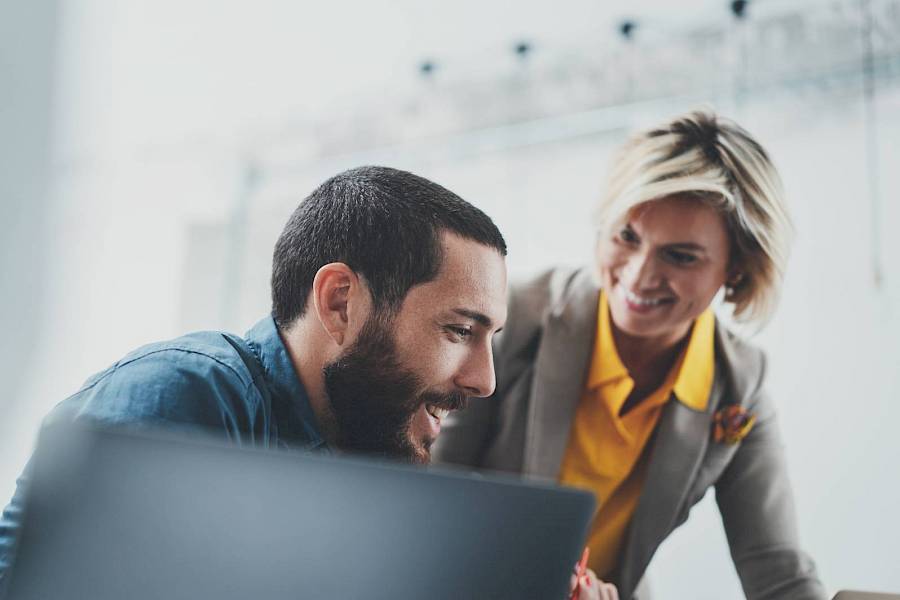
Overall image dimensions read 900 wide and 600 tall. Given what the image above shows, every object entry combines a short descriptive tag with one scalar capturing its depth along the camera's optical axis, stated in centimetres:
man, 108
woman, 157
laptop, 49
